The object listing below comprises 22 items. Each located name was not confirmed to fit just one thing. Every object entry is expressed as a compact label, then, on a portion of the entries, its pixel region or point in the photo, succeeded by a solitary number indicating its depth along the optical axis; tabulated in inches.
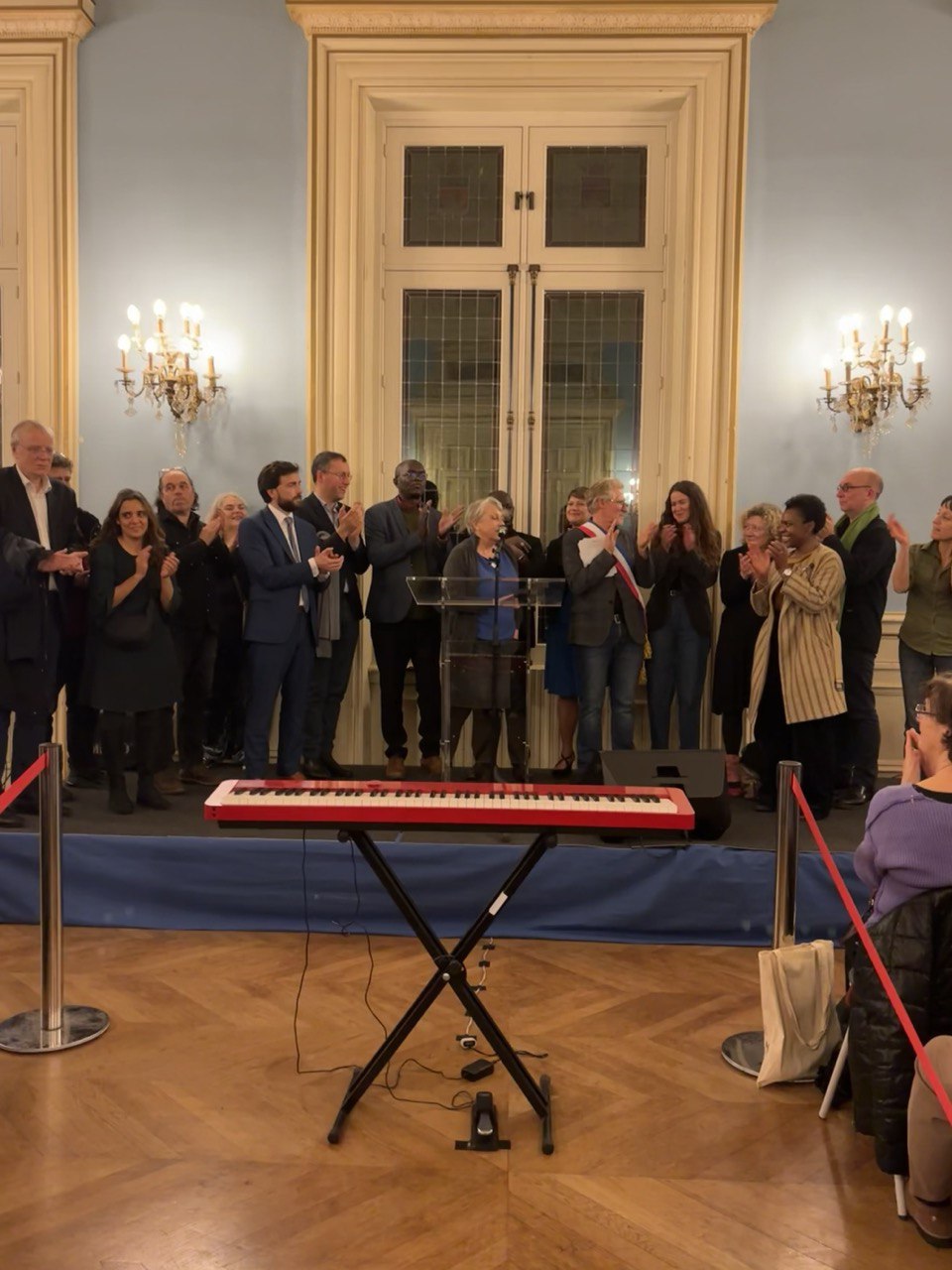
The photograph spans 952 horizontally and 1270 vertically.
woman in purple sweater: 103.7
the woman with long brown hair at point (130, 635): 193.8
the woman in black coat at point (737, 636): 219.3
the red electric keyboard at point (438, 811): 109.0
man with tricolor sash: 213.5
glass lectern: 187.2
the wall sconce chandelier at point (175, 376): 243.9
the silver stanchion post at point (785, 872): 135.5
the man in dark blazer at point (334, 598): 216.5
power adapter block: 125.1
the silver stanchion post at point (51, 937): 136.2
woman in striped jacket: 194.1
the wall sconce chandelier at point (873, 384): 236.7
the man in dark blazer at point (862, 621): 210.2
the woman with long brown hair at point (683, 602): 222.1
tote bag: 126.0
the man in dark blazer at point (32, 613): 189.9
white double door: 253.0
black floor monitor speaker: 181.9
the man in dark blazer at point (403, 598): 218.8
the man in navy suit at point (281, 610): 200.4
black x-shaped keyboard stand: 112.7
